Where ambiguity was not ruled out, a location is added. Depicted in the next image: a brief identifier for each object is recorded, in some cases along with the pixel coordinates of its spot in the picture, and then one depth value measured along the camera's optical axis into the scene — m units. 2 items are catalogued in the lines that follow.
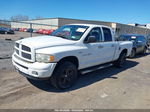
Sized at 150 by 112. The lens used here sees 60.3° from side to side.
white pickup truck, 3.38
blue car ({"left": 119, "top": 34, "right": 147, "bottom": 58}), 9.75
